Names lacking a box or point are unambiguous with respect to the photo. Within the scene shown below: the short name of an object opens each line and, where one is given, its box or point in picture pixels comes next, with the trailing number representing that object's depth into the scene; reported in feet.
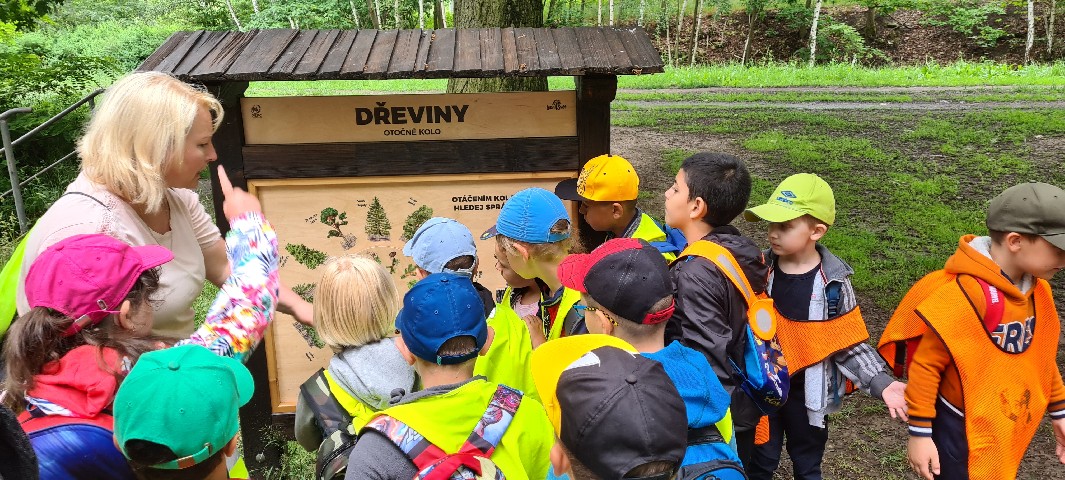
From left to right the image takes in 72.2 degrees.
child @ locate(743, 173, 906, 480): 9.02
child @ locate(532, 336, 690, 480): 5.28
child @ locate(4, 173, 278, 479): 5.05
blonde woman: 6.71
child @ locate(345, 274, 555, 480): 5.59
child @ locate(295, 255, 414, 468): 7.18
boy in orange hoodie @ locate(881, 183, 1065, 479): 7.86
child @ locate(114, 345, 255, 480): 4.70
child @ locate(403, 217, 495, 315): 8.64
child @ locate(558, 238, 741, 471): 6.23
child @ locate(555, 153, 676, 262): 9.43
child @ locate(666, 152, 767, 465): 7.80
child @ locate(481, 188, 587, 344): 8.60
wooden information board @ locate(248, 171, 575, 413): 10.66
